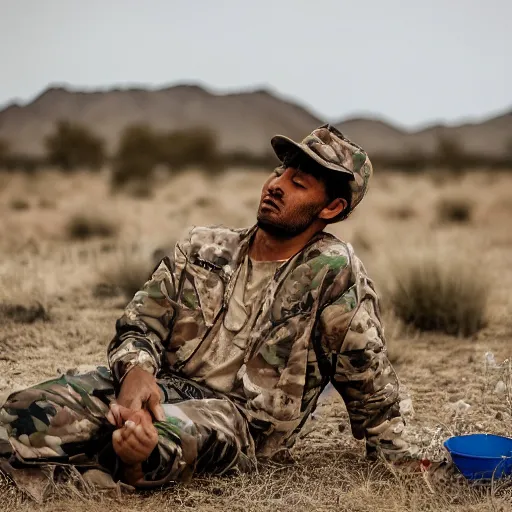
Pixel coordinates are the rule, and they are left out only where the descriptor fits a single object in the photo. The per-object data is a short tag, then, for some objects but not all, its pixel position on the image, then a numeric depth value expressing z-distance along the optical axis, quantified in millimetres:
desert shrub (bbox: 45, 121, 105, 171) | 43469
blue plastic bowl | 3568
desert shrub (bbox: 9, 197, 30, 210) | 19750
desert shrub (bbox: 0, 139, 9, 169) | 44769
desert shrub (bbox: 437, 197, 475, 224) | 18500
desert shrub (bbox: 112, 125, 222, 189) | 31844
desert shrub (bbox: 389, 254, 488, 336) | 7430
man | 3504
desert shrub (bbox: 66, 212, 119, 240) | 14516
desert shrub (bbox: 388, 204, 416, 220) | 19788
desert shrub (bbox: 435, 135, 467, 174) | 47909
